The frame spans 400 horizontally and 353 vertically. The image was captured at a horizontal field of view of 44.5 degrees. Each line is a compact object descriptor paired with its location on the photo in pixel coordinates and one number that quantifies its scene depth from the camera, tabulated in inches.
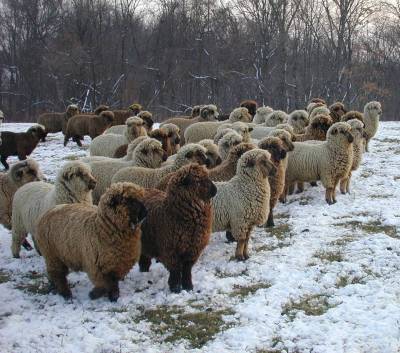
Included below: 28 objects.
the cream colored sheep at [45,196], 281.3
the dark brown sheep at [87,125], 729.0
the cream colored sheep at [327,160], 401.4
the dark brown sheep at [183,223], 241.4
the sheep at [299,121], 537.6
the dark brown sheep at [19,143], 604.7
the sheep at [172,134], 453.4
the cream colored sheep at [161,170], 321.1
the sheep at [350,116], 522.1
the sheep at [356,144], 438.6
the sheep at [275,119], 557.0
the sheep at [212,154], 366.3
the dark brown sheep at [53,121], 850.1
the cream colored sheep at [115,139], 486.3
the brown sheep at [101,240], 225.8
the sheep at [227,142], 371.6
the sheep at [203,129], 537.6
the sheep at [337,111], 562.3
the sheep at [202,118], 625.3
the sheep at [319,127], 469.4
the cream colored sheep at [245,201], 287.3
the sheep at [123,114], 764.0
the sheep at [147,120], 569.9
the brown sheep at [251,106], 655.1
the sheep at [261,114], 615.2
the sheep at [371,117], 615.5
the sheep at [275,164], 331.6
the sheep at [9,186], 337.4
